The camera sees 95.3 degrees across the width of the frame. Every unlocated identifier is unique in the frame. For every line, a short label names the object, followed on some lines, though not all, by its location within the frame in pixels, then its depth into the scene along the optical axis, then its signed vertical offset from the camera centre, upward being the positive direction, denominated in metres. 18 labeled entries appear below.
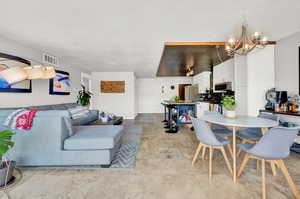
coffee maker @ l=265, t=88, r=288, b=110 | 2.85 +0.02
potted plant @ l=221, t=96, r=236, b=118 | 2.18 -0.13
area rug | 2.04 -1.00
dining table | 1.66 -0.30
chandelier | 2.19 +0.95
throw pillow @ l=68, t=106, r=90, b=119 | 3.36 -0.35
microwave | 4.59 +0.46
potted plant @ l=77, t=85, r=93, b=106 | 4.98 +0.05
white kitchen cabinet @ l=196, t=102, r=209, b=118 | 5.07 -0.30
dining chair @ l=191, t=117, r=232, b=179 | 1.76 -0.50
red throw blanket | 1.89 -0.30
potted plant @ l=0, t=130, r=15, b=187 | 1.49 -0.80
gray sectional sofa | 1.95 -0.67
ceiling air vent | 3.67 +1.12
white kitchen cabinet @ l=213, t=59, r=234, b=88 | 4.57 +0.99
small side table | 3.43 -0.59
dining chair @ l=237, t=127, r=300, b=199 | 1.32 -0.49
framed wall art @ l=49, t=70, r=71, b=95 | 3.92 +0.47
